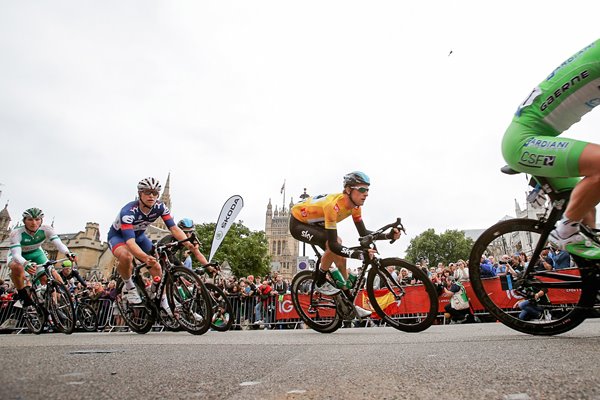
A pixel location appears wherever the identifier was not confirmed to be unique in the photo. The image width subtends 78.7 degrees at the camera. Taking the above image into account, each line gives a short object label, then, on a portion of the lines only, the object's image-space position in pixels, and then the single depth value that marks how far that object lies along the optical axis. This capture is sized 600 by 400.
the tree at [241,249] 58.41
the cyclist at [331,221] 5.36
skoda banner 15.99
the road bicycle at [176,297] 5.57
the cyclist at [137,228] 5.95
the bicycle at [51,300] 8.07
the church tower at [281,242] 134.50
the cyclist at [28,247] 7.60
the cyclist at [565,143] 2.68
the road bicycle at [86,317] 8.87
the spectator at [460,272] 11.18
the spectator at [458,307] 9.65
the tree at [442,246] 75.88
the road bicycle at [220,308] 6.15
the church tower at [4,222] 113.03
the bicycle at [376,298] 4.71
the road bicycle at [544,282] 3.03
